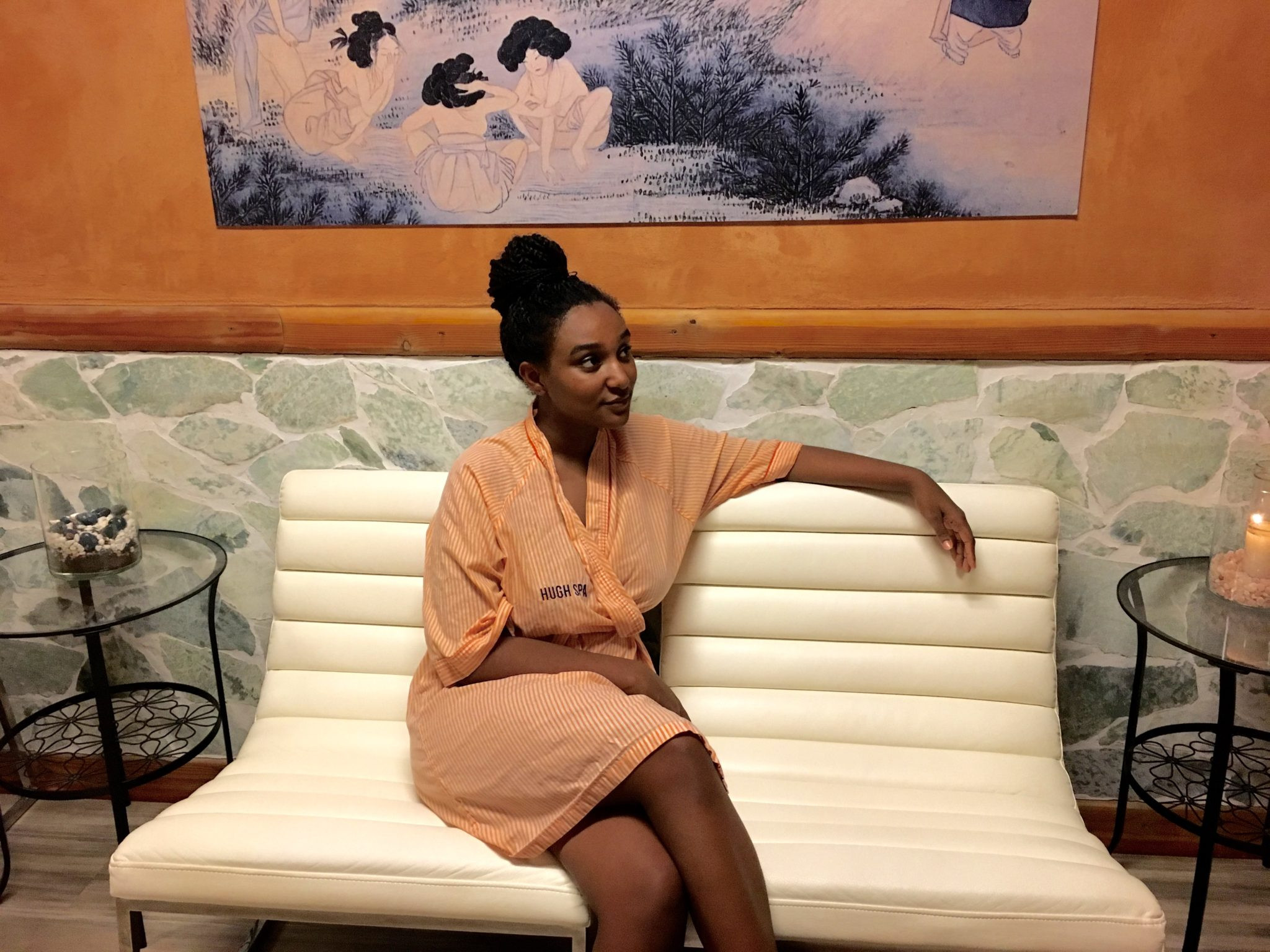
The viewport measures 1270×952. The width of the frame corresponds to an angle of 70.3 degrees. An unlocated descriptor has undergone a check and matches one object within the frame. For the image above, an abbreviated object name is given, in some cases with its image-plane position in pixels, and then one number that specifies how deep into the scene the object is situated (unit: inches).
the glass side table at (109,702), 71.1
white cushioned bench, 53.9
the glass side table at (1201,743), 63.1
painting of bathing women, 69.1
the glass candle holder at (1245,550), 65.2
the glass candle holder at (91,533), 74.2
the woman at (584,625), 53.3
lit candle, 64.7
